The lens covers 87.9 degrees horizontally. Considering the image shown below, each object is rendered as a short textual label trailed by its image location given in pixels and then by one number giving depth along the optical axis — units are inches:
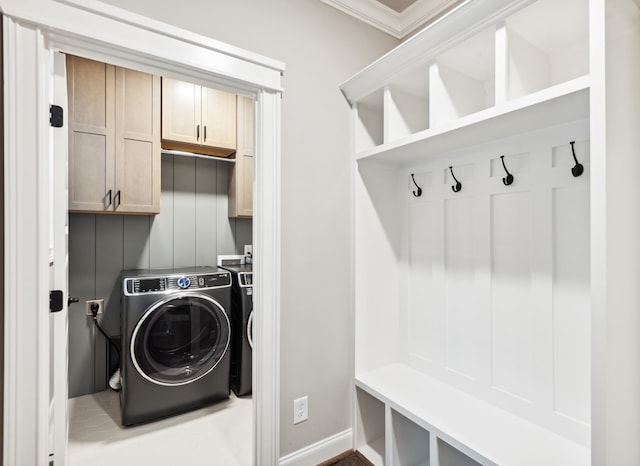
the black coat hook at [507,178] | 57.2
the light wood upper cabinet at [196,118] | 96.0
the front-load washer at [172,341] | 83.8
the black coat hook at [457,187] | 65.9
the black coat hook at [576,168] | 48.2
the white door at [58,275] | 52.2
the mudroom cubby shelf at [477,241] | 48.4
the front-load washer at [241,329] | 98.2
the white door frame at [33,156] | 43.1
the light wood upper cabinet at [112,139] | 85.1
